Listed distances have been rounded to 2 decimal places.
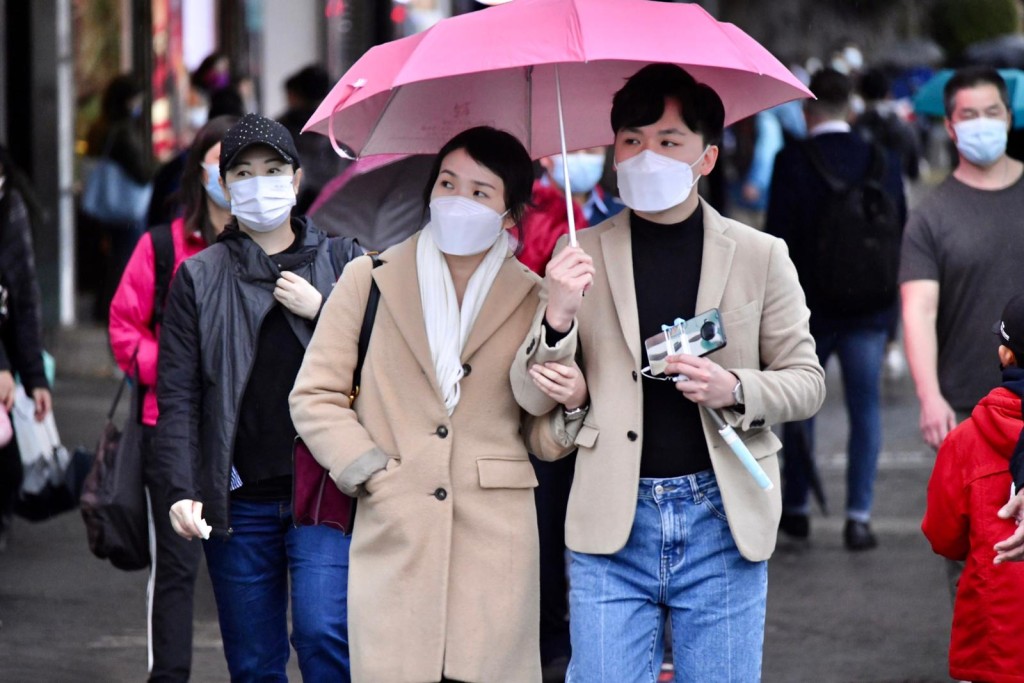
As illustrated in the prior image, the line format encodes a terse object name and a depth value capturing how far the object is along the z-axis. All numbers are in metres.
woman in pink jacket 10.87
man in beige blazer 7.76
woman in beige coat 8.01
